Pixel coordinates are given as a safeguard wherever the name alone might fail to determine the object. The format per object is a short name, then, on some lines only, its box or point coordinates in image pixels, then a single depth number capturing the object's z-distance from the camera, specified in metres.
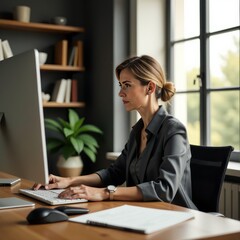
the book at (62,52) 4.07
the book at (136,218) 1.19
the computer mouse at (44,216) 1.26
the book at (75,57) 4.12
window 3.12
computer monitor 1.32
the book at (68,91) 4.11
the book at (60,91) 4.07
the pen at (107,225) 1.16
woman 1.66
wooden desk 1.12
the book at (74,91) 4.14
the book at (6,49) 3.80
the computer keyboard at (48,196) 1.56
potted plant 3.77
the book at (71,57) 4.12
